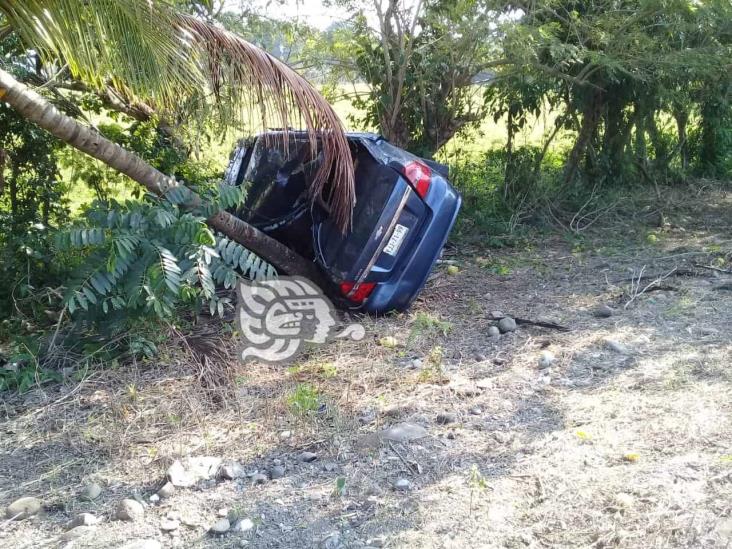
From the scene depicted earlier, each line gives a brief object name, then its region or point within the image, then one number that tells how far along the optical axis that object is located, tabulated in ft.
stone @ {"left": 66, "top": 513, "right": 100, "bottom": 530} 11.14
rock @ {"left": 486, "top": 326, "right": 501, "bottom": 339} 18.79
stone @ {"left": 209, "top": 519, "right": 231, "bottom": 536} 10.82
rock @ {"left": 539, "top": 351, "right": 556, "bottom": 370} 16.46
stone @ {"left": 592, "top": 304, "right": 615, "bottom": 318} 19.65
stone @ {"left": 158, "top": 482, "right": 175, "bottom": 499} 11.88
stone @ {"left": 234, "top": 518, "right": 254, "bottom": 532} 10.88
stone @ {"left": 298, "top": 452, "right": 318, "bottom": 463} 12.94
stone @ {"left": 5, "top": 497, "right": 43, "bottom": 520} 11.51
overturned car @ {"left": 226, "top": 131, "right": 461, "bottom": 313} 18.97
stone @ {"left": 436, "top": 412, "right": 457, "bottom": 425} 14.07
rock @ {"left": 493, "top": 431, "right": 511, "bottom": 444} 13.15
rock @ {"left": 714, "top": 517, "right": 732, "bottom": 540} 9.77
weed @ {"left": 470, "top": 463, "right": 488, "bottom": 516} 11.45
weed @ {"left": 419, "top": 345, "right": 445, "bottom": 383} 16.01
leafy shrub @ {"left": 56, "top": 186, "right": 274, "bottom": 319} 15.92
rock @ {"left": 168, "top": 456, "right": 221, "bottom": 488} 12.25
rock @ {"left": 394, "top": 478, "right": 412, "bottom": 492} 11.79
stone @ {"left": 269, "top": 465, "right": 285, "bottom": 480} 12.47
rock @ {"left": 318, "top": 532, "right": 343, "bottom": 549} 10.36
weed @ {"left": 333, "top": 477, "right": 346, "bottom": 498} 11.72
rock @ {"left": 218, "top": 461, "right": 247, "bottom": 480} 12.48
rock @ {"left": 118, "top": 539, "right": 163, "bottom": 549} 10.32
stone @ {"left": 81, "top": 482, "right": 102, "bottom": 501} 11.96
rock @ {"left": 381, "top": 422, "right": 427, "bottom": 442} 13.42
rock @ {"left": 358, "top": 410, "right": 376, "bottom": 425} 14.32
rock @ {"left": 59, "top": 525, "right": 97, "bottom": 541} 10.82
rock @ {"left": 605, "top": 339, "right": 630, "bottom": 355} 16.87
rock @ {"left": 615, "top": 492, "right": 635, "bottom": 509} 10.57
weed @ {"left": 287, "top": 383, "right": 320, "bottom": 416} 14.53
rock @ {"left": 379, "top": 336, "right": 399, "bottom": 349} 18.24
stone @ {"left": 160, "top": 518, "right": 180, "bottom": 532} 10.98
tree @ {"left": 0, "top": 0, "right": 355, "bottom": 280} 14.67
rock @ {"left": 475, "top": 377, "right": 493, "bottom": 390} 15.57
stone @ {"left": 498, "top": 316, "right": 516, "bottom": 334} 19.04
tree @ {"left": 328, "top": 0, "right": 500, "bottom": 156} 25.43
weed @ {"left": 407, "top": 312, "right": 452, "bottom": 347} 18.81
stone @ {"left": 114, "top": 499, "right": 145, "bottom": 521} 11.27
